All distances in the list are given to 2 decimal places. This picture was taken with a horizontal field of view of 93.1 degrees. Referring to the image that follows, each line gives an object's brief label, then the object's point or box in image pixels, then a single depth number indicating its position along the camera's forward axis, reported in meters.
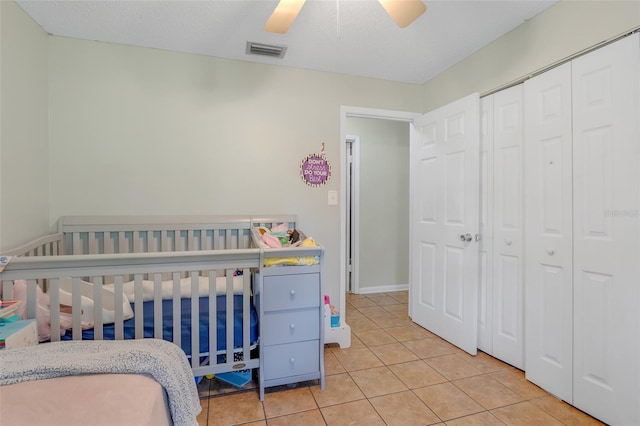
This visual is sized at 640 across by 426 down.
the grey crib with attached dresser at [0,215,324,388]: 1.46
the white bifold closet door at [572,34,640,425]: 1.44
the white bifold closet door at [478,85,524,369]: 2.05
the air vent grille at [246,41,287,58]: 2.26
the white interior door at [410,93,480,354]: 2.28
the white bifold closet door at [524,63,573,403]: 1.71
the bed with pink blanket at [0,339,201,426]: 0.86
